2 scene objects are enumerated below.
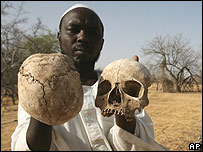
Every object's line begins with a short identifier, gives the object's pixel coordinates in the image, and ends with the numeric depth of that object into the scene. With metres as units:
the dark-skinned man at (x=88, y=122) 1.27
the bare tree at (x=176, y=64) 19.64
